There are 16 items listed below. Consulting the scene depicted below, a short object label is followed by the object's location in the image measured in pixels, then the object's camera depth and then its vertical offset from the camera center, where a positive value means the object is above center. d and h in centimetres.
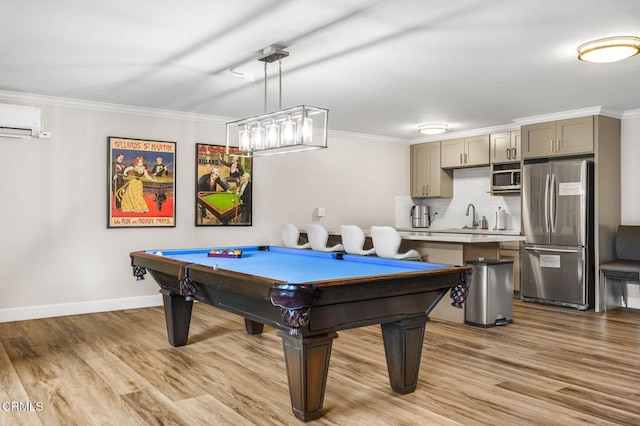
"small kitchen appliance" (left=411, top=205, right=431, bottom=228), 873 -3
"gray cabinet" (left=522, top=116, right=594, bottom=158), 621 +95
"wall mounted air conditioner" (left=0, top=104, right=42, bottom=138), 524 +94
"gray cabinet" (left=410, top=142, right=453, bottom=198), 830 +66
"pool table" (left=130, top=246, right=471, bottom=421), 273 -49
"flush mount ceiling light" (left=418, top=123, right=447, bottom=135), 713 +119
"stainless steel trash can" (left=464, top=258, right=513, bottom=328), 517 -79
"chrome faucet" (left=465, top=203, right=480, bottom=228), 800 -6
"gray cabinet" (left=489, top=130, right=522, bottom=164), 716 +95
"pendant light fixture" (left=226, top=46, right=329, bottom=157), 373 +65
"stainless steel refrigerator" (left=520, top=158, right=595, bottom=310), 615 -21
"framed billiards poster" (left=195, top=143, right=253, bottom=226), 663 +35
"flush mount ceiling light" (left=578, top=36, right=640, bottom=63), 369 +119
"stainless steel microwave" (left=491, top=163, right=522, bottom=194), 720 +52
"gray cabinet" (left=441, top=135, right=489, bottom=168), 762 +94
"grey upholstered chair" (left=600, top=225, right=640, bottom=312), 580 -54
